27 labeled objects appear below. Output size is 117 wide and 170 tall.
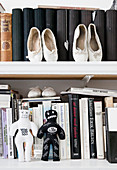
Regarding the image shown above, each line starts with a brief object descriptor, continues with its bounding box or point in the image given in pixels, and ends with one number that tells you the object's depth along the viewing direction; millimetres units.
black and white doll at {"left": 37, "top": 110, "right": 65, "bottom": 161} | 960
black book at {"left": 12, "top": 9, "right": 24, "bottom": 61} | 1003
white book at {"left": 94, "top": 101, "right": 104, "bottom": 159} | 987
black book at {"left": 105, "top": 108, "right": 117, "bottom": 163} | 935
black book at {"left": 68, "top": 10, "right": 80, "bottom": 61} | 1012
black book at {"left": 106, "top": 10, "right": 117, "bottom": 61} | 1007
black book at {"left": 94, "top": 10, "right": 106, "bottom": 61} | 1021
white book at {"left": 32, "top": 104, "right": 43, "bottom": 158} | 996
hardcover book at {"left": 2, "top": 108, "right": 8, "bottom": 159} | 1001
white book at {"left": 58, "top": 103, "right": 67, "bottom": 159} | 992
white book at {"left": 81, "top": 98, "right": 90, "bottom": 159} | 994
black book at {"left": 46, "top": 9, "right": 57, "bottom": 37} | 1017
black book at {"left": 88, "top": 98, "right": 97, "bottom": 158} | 993
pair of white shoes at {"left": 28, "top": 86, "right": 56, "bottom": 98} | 1056
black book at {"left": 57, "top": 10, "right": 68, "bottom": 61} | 1006
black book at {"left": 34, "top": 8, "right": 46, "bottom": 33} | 1011
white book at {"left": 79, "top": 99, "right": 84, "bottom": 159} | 995
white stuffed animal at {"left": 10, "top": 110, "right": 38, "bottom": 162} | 950
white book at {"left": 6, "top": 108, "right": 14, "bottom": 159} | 996
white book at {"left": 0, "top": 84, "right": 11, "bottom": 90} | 1047
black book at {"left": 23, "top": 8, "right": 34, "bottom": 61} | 1008
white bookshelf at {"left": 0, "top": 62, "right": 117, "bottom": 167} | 912
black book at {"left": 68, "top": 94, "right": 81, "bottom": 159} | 992
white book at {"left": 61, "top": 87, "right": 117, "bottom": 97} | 1027
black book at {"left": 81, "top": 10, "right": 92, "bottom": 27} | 1026
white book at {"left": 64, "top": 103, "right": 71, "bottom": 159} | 995
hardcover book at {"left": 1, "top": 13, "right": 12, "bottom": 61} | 992
